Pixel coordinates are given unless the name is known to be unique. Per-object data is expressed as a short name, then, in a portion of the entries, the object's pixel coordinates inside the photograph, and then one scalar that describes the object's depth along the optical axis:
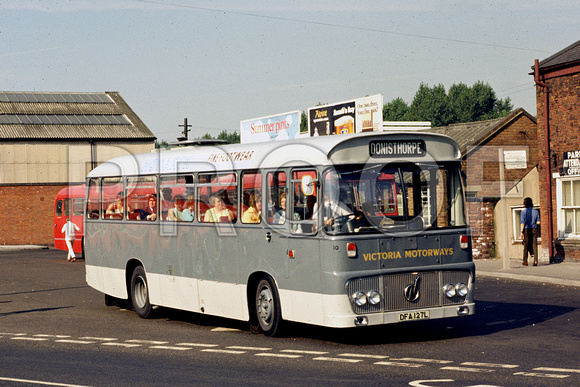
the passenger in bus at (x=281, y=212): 12.05
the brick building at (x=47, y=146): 50.97
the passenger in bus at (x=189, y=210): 14.18
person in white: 33.03
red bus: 34.41
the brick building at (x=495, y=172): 28.89
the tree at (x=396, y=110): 125.94
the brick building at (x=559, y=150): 25.67
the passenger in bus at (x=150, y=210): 15.27
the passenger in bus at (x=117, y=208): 16.41
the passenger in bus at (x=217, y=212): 13.32
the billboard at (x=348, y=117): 34.50
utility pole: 72.13
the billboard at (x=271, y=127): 41.34
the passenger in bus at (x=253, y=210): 12.61
